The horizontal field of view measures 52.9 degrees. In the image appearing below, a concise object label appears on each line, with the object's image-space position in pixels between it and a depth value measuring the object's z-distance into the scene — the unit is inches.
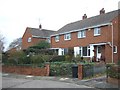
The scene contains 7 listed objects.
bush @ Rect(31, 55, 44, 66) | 525.8
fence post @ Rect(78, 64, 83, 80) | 395.3
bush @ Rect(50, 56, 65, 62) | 641.1
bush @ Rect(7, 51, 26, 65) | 571.1
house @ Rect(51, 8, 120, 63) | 628.8
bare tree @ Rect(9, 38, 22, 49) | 1549.1
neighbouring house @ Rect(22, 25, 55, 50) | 1059.7
